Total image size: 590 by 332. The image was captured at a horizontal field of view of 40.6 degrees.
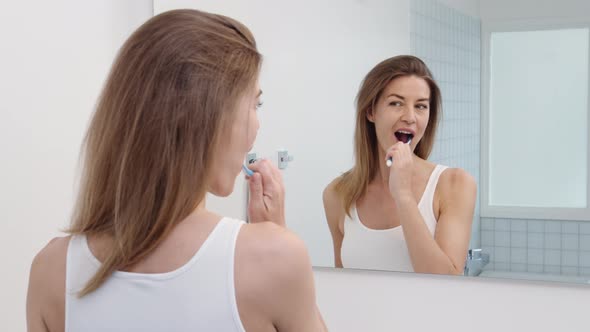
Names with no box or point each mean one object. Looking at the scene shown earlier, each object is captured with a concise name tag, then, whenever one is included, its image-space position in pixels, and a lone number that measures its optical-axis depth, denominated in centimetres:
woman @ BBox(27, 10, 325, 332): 82
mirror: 154
